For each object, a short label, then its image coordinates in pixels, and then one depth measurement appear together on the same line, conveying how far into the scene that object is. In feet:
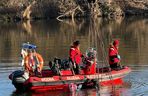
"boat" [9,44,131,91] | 77.10
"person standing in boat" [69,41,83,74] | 80.23
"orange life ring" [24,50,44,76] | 79.71
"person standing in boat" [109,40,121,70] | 85.46
